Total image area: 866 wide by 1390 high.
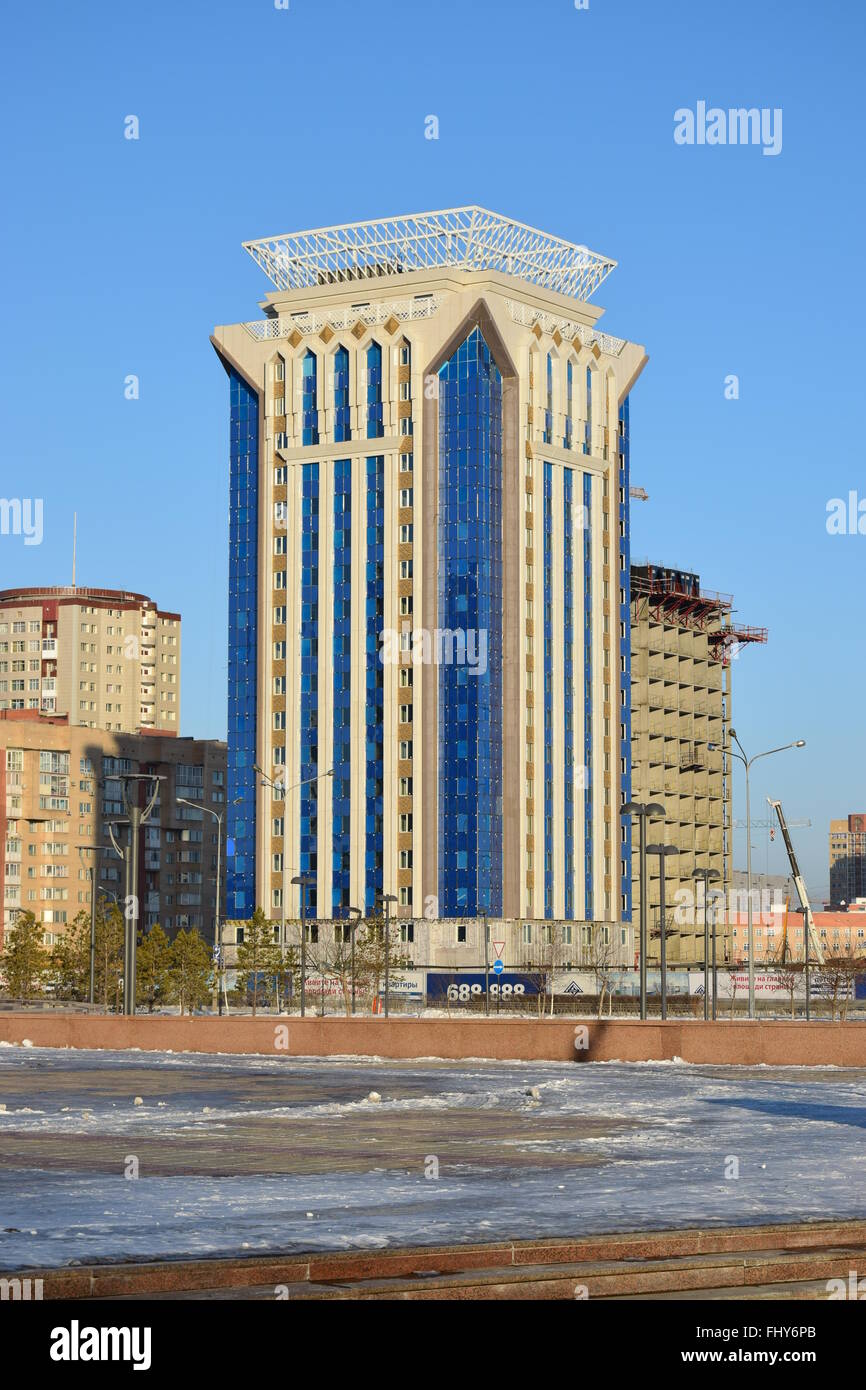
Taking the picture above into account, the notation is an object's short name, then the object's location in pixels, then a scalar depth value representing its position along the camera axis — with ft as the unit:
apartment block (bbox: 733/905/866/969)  565.12
